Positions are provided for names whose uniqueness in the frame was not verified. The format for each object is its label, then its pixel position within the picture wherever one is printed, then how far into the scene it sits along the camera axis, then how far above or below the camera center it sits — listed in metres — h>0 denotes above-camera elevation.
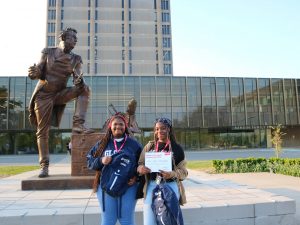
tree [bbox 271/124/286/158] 13.68 -0.80
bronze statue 5.23 +1.00
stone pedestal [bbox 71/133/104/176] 5.18 -0.43
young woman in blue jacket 2.49 -0.35
